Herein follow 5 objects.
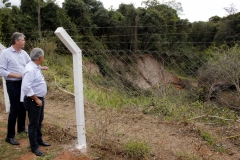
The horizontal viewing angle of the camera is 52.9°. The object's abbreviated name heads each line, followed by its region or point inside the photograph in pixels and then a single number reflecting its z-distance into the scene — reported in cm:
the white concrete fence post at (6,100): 427
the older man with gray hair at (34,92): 252
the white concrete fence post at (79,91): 261
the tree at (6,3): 1250
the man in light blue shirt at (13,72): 294
